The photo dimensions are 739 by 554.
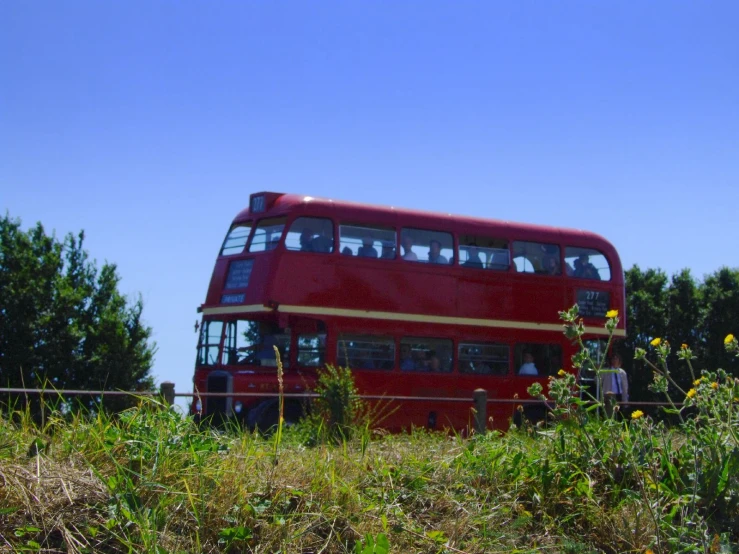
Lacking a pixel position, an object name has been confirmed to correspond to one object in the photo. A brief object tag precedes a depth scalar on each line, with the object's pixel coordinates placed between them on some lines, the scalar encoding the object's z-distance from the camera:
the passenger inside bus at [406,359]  17.80
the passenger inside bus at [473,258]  18.44
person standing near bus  17.42
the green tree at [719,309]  31.39
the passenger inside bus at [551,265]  19.34
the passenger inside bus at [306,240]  16.94
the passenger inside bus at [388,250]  17.67
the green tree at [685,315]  31.89
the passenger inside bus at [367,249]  17.45
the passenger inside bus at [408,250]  17.89
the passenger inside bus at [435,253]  18.17
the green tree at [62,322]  24.66
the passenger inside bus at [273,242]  16.85
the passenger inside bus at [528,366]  18.95
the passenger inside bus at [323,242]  17.06
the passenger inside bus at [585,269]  19.64
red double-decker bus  16.75
